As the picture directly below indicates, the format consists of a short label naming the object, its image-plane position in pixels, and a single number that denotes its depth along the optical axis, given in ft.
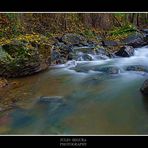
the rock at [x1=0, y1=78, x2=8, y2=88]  7.26
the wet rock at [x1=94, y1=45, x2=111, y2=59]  10.81
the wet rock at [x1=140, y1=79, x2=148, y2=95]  6.49
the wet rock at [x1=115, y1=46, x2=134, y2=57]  10.84
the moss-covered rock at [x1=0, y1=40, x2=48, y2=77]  8.95
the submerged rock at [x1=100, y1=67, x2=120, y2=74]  8.43
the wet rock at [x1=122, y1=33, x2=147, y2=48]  13.02
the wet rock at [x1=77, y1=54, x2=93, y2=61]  10.57
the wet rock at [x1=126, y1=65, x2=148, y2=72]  7.83
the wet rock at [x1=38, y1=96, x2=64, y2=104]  5.93
